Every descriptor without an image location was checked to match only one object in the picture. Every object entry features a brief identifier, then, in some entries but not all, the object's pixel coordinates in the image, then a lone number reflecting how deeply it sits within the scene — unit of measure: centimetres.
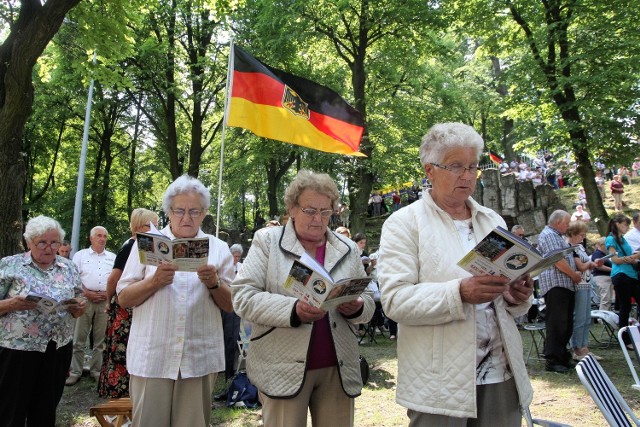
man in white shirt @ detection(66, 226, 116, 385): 731
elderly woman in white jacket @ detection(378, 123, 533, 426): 231
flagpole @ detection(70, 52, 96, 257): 1496
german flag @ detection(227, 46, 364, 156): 669
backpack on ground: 595
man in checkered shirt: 693
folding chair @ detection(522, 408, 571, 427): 307
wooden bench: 396
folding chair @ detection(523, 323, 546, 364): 780
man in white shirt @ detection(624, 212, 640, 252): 886
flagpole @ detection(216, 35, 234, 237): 635
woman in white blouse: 307
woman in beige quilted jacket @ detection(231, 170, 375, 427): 277
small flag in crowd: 2417
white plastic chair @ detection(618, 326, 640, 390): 365
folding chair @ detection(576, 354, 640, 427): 278
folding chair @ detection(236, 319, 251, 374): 713
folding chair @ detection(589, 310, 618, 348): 809
